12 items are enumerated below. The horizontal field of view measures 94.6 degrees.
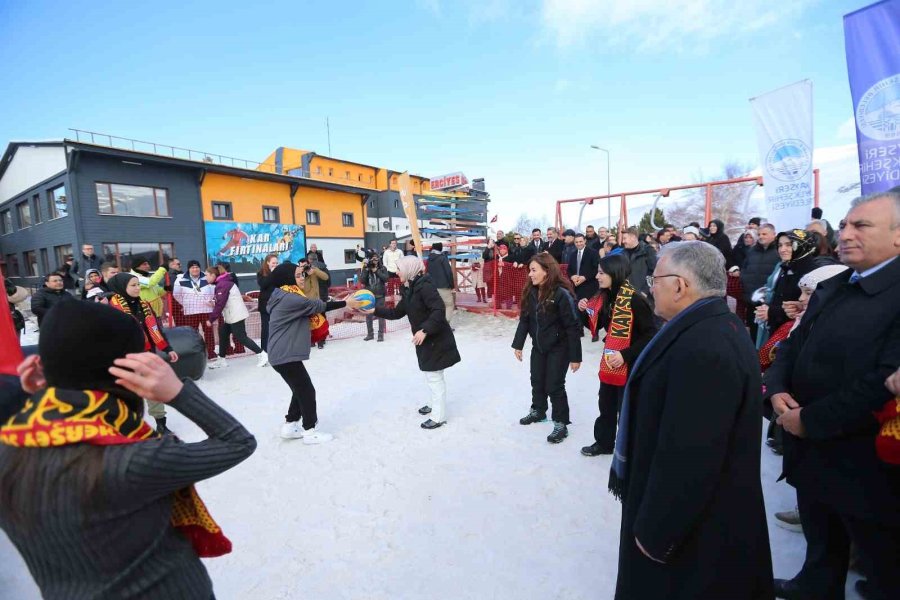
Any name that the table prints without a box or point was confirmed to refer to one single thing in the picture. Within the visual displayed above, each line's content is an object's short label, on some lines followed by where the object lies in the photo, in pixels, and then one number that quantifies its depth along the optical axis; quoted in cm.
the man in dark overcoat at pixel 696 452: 145
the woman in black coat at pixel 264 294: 670
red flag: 226
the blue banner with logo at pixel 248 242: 1942
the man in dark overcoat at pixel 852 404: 171
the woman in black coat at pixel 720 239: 745
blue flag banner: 329
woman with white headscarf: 439
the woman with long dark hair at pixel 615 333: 344
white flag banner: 523
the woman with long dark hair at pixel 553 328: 402
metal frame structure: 923
